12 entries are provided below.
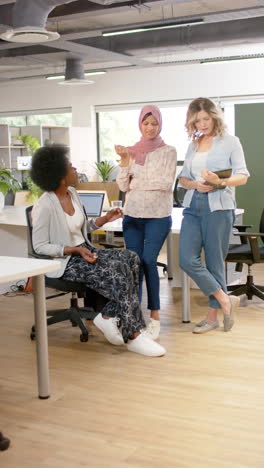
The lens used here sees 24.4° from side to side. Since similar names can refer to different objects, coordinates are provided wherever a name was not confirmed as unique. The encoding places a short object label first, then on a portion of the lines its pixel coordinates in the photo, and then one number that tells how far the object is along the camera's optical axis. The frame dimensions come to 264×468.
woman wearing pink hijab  4.09
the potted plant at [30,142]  10.59
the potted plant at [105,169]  10.52
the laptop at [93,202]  5.03
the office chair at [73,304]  3.95
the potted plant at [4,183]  5.76
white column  10.95
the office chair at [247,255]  4.85
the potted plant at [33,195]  7.25
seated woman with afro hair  3.80
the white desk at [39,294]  2.86
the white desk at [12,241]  5.75
